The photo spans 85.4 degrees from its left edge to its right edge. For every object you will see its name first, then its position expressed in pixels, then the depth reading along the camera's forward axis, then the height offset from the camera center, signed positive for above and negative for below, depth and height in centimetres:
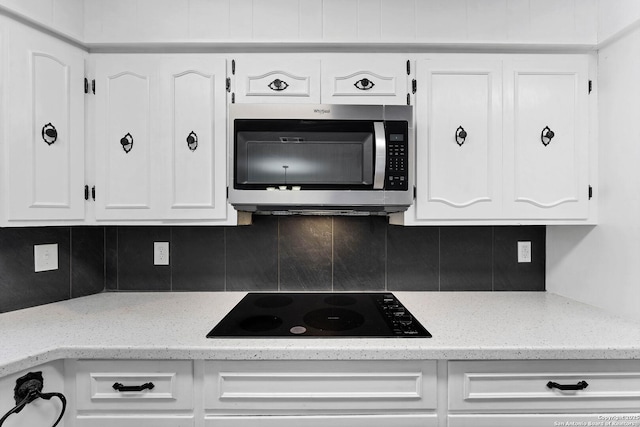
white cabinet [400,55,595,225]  151 +30
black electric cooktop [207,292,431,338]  124 -45
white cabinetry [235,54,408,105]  150 +56
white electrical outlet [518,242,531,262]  185 -23
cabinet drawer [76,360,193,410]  114 -58
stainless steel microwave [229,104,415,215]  142 +22
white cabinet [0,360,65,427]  100 -60
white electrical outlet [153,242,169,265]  184 -24
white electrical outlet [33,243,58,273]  154 -23
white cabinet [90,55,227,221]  150 +32
